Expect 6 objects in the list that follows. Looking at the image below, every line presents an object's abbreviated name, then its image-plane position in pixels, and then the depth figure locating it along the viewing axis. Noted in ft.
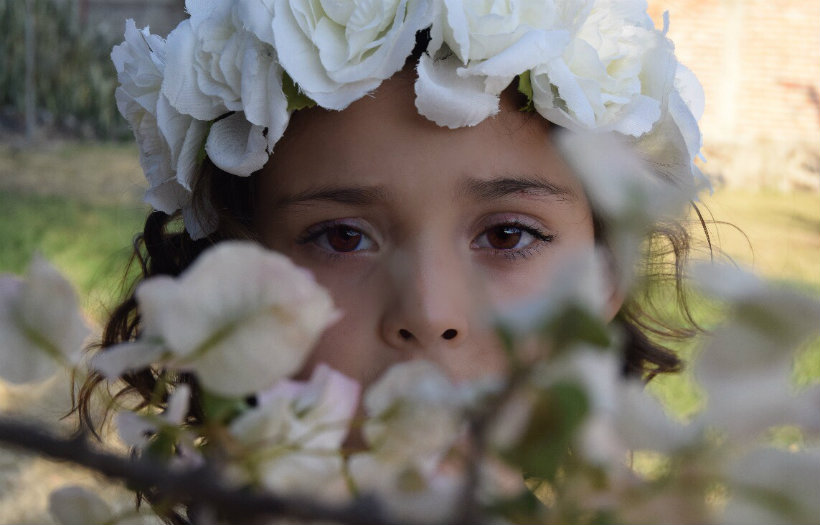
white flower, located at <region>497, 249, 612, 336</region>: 0.49
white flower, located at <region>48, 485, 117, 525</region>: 0.72
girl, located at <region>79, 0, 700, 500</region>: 1.64
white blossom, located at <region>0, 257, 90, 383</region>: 0.65
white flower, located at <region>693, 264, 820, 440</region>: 0.51
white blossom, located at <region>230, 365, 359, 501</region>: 0.62
